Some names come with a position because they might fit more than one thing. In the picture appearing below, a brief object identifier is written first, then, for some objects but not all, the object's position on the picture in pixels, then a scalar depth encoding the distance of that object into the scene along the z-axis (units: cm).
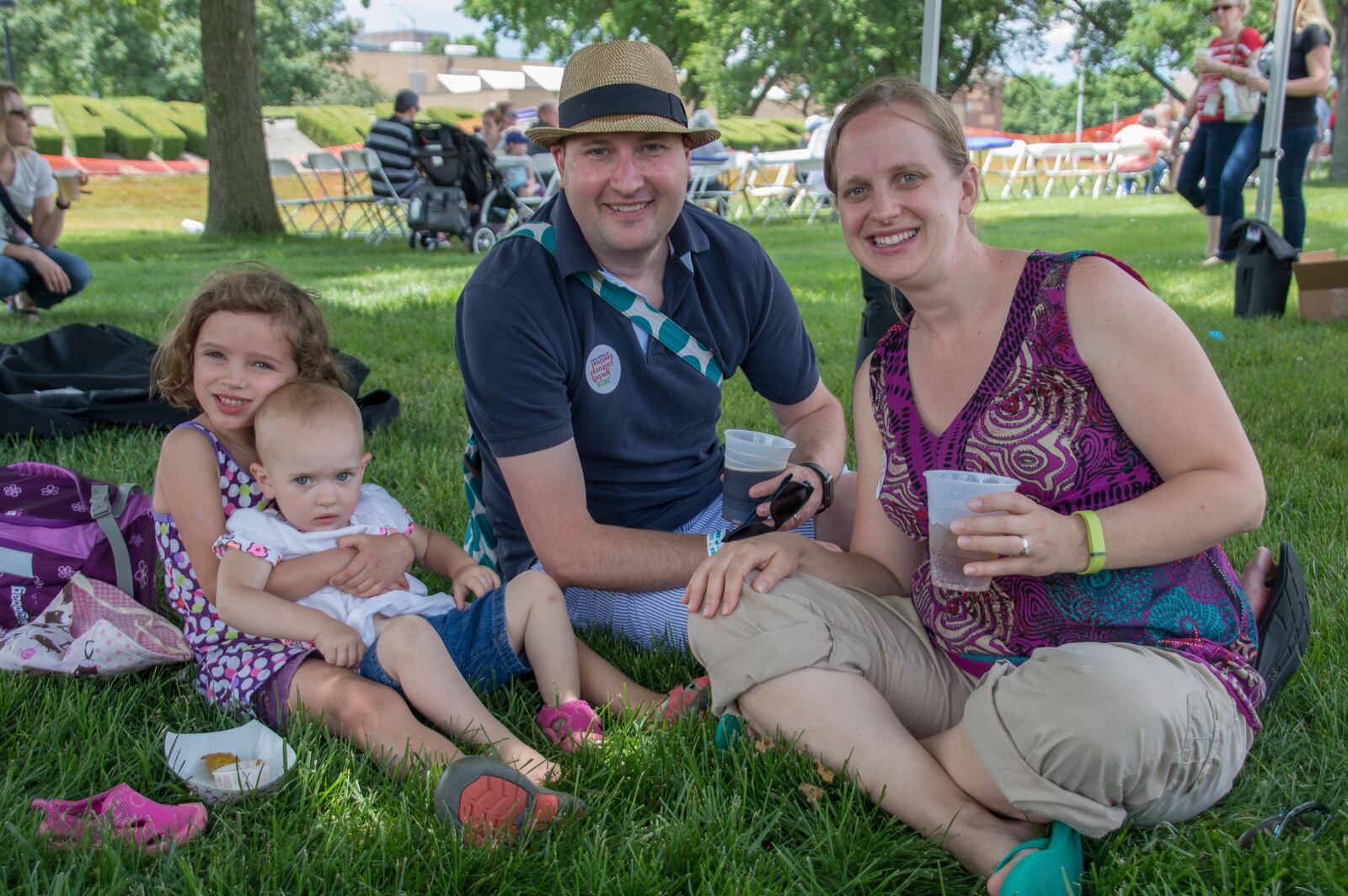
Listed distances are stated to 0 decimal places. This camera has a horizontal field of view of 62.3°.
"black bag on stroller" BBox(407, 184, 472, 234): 1307
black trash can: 708
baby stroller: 1309
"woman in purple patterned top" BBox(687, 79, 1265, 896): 182
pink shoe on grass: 193
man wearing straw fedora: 263
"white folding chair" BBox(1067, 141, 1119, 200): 2578
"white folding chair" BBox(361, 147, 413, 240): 1420
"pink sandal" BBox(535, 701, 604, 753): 232
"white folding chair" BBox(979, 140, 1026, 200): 2559
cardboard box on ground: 683
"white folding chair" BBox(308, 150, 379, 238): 1578
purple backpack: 289
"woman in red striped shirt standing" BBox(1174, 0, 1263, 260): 895
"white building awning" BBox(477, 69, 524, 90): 8100
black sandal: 226
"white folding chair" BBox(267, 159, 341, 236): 1656
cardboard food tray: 212
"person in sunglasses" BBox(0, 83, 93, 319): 730
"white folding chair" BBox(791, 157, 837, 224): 1897
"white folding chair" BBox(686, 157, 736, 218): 1666
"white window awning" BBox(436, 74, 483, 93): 8356
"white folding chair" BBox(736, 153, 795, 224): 1925
